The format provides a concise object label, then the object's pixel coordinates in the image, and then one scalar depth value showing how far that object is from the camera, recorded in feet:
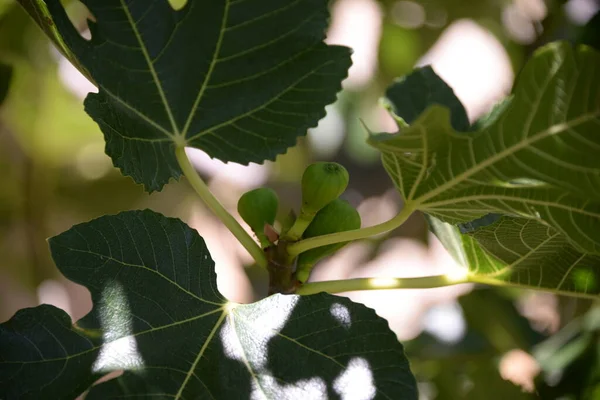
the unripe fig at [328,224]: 2.85
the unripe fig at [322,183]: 2.81
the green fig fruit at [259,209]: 2.87
